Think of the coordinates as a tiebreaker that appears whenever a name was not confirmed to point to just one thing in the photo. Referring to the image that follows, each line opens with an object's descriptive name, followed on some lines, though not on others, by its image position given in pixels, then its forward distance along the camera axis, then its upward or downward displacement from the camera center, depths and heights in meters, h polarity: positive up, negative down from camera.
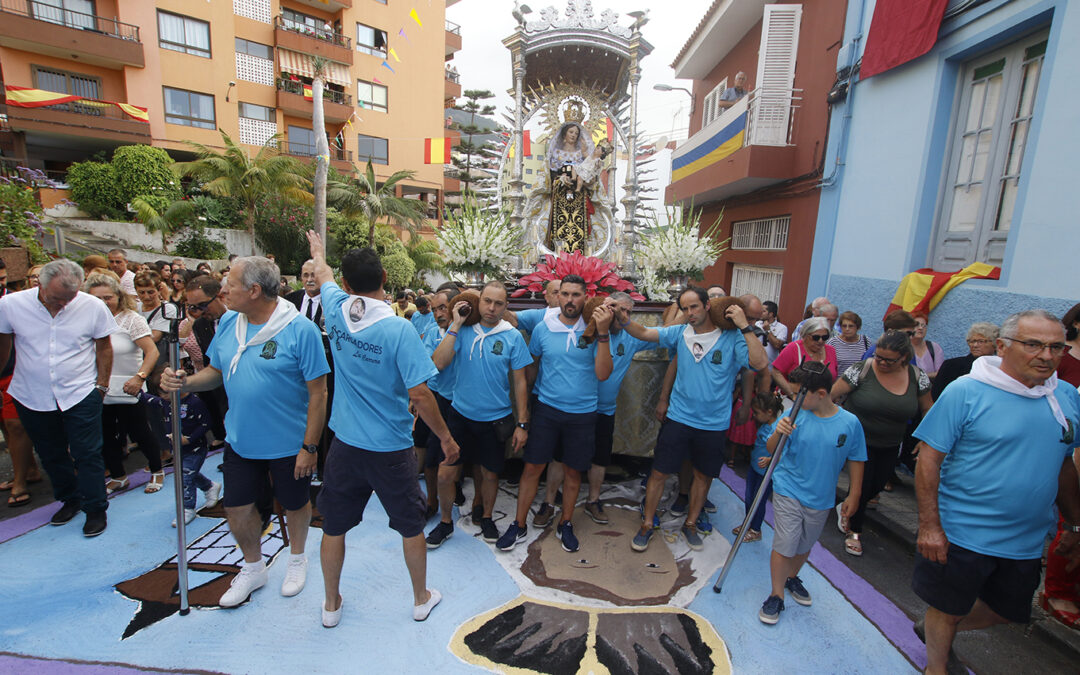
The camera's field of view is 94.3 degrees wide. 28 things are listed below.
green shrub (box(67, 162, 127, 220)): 14.48 +1.34
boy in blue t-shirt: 2.81 -1.12
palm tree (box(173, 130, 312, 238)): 15.62 +2.09
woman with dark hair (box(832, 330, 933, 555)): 3.41 -0.88
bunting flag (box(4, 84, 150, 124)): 14.91 +4.07
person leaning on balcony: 10.16 +3.49
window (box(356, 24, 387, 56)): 23.08 +9.53
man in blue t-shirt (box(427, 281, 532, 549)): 3.36 -0.86
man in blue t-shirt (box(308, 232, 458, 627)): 2.51 -0.85
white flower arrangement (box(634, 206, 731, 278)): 5.65 +0.13
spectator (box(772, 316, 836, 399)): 3.88 -0.66
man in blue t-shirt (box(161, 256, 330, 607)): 2.64 -0.77
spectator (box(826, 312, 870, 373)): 4.71 -0.69
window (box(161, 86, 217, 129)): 18.38 +4.82
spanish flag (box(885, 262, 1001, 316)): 4.91 -0.11
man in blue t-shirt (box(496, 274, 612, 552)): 3.41 -0.96
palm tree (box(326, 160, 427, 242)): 17.25 +1.64
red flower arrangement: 4.65 -0.16
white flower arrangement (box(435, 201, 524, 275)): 5.46 +0.12
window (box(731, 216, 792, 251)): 9.09 +0.64
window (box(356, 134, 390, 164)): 23.45 +4.59
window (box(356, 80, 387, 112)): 23.28 +7.01
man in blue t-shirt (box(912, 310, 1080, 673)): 2.17 -0.86
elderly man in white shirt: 3.34 -0.95
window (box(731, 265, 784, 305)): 9.44 -0.30
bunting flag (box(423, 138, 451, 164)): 16.70 +3.30
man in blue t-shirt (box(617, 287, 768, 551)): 3.42 -0.84
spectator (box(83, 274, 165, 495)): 3.81 -1.19
